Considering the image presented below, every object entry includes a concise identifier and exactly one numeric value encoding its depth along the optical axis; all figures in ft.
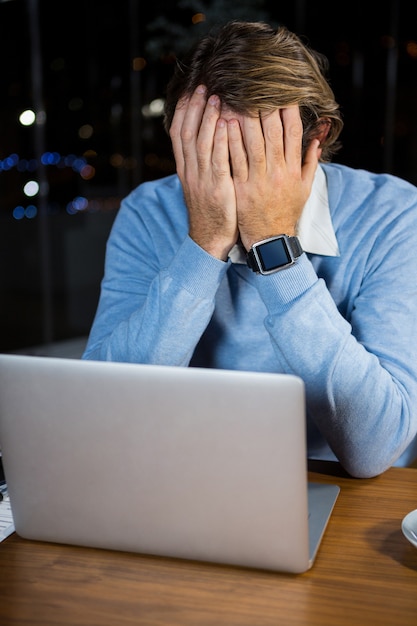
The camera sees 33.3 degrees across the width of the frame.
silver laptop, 2.40
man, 3.58
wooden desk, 2.40
